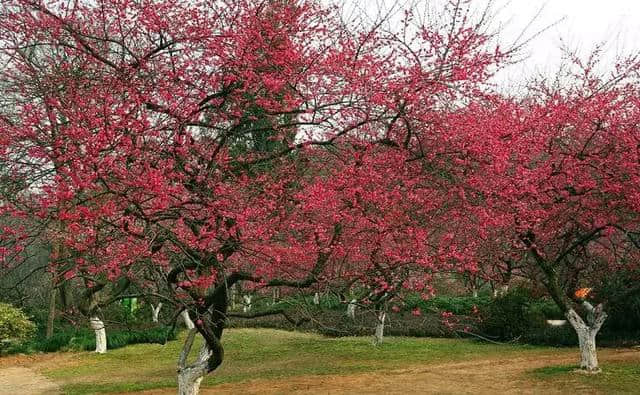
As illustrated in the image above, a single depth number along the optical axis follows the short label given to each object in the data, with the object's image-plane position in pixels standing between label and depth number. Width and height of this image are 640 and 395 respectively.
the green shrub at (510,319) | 17.66
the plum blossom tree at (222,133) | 6.70
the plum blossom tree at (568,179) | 9.60
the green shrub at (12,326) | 19.09
